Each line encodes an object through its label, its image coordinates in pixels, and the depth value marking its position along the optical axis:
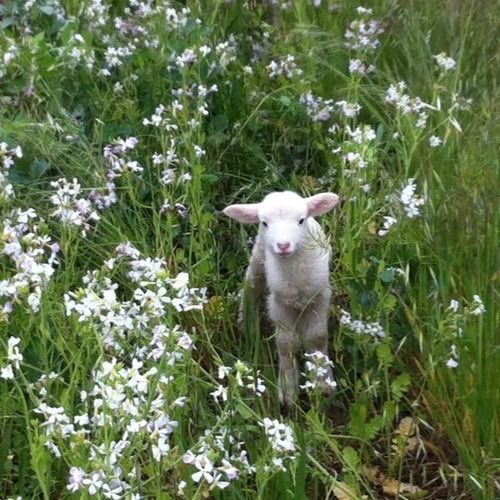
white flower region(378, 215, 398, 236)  3.38
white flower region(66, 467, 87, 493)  2.38
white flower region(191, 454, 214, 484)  2.42
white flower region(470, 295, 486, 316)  3.05
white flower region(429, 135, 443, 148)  3.79
